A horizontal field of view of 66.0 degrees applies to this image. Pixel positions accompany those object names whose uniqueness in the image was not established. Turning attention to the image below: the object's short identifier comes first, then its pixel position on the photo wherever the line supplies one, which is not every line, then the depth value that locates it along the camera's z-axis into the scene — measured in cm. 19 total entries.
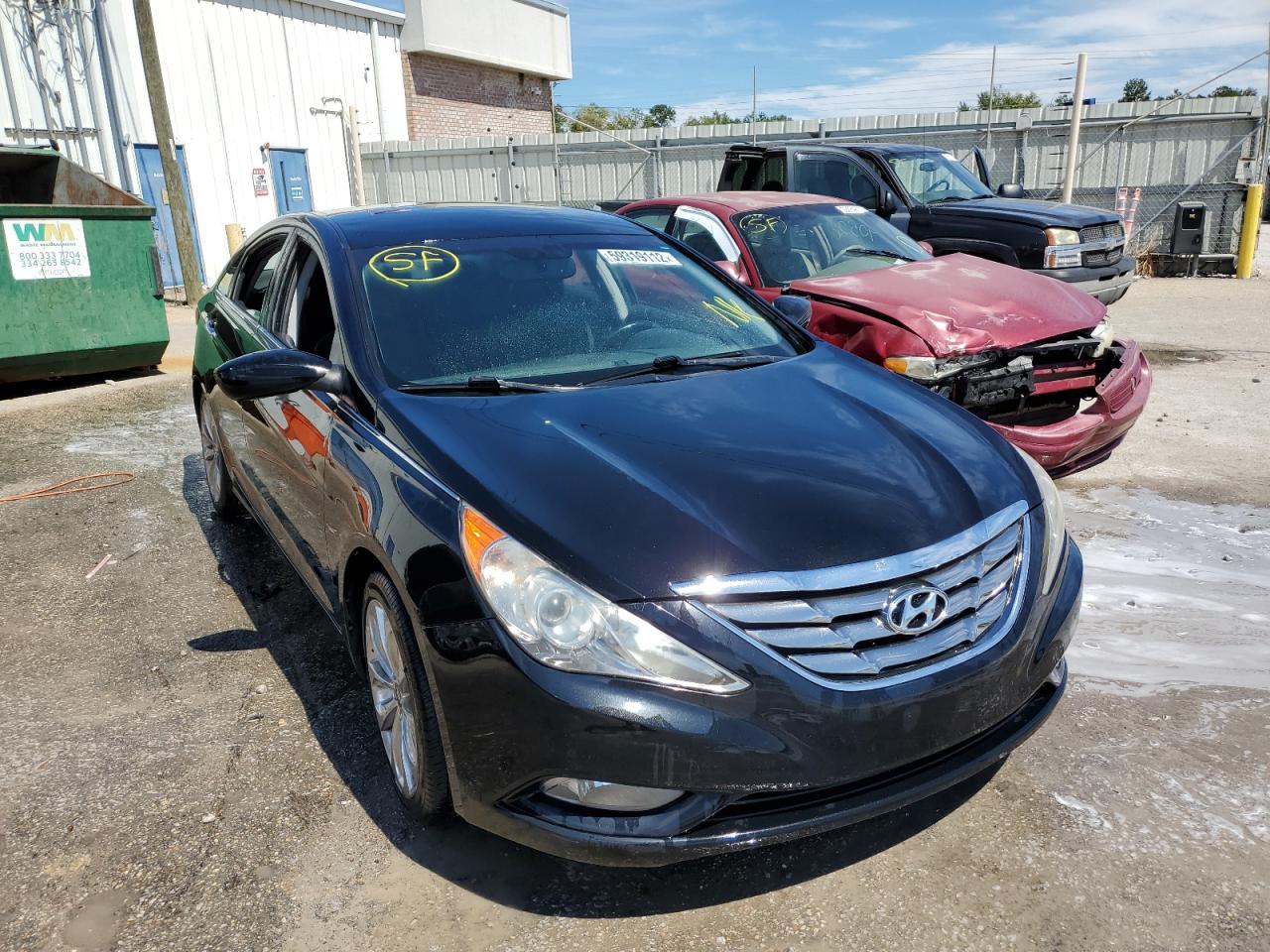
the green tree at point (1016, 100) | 6098
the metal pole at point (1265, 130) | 1427
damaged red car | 439
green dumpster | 802
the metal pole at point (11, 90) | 1323
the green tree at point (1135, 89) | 7206
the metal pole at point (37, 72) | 1342
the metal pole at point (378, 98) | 1917
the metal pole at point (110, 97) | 1409
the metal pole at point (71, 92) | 1381
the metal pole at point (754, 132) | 1629
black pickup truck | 883
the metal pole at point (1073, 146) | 1407
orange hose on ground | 566
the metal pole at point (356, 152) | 1748
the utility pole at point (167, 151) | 1213
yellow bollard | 1373
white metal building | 1383
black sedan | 200
